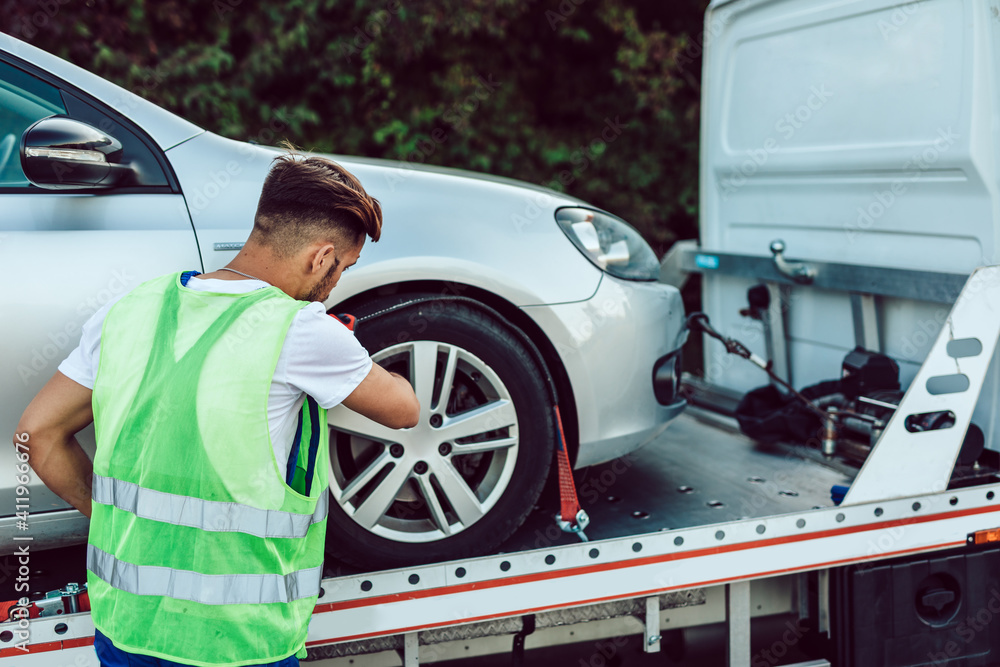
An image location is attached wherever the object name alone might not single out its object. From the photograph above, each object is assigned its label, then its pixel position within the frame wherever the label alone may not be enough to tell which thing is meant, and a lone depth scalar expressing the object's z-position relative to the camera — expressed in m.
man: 1.36
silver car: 1.83
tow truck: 2.00
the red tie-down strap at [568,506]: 2.15
